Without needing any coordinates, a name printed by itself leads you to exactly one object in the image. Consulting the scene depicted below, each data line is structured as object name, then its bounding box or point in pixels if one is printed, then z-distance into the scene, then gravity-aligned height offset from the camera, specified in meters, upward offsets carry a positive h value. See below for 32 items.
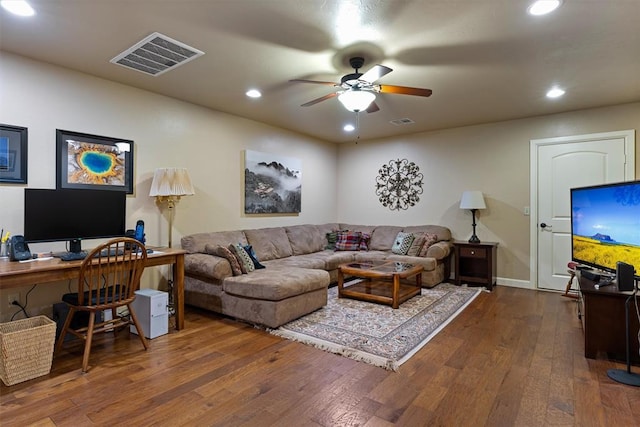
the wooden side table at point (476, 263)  4.74 -0.74
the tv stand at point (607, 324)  2.46 -0.82
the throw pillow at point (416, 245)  4.98 -0.46
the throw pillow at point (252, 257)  3.77 -0.49
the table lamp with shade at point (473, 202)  4.93 +0.19
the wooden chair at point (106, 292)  2.42 -0.62
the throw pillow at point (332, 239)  5.74 -0.44
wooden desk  2.20 -0.41
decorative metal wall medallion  5.80 +0.53
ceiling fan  2.80 +1.07
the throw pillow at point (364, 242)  5.62 -0.47
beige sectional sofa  3.17 -0.64
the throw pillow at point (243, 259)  3.55 -0.49
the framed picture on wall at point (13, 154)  2.75 +0.49
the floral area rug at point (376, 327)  2.64 -1.06
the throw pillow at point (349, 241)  5.59 -0.46
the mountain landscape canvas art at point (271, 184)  4.90 +0.47
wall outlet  2.78 -0.71
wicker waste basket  2.13 -0.92
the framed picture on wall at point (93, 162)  3.10 +0.50
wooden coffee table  3.75 -0.90
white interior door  4.21 +0.48
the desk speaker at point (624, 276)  2.19 -0.40
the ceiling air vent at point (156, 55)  2.61 +1.33
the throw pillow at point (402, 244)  5.09 -0.45
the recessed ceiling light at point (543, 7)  2.07 +1.32
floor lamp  3.51 +0.32
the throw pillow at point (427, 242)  4.92 -0.41
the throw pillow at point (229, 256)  3.46 -0.45
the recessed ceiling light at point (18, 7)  2.10 +1.32
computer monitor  2.56 -0.02
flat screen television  2.34 -0.08
